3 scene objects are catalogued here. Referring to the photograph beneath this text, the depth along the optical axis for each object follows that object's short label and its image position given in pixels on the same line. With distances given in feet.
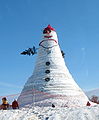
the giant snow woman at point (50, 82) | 65.93
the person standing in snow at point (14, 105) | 58.59
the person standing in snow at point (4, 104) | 55.61
